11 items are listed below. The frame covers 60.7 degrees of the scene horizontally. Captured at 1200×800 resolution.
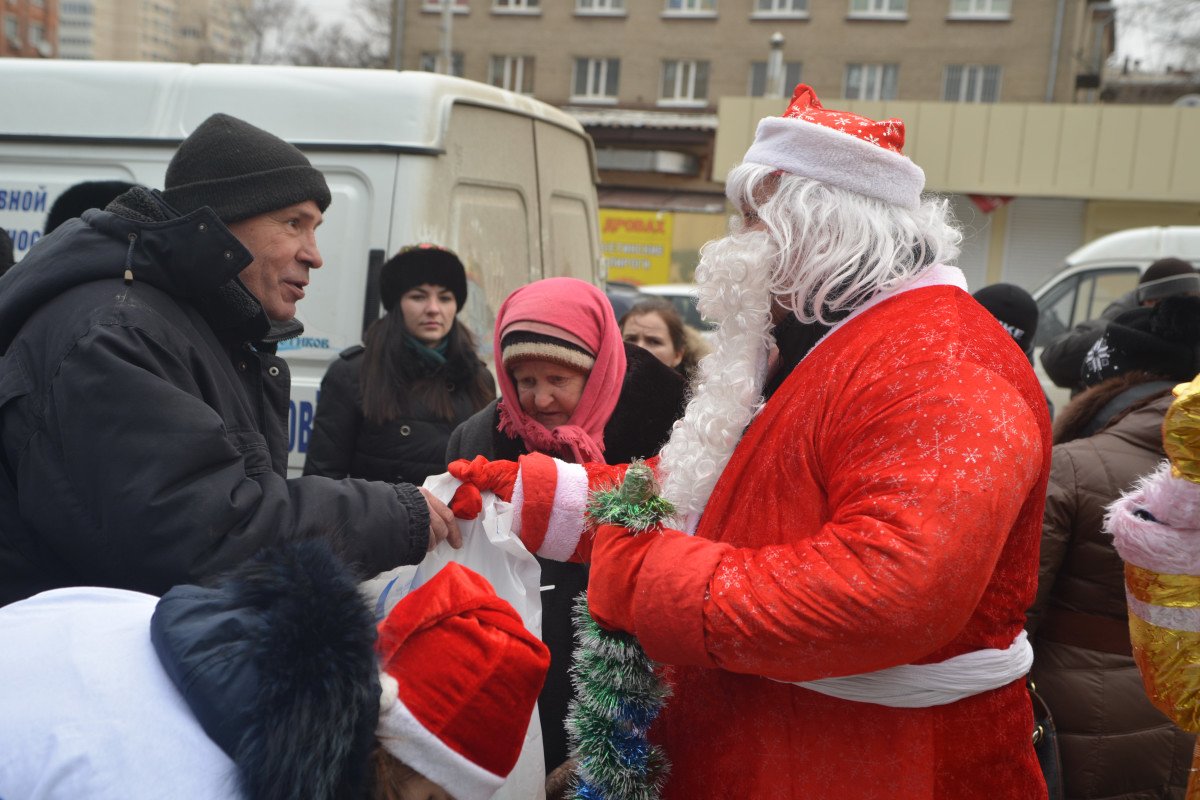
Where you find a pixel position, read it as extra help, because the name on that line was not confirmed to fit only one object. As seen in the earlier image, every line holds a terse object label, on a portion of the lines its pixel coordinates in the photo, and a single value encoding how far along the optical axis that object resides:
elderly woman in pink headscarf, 2.74
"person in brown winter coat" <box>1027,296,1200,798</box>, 2.58
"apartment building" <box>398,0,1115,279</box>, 27.19
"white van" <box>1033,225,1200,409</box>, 8.45
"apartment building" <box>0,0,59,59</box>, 53.03
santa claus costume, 1.32
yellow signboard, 21.61
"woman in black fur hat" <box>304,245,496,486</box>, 3.88
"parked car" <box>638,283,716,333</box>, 12.84
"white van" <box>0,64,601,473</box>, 4.43
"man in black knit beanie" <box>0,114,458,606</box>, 1.66
